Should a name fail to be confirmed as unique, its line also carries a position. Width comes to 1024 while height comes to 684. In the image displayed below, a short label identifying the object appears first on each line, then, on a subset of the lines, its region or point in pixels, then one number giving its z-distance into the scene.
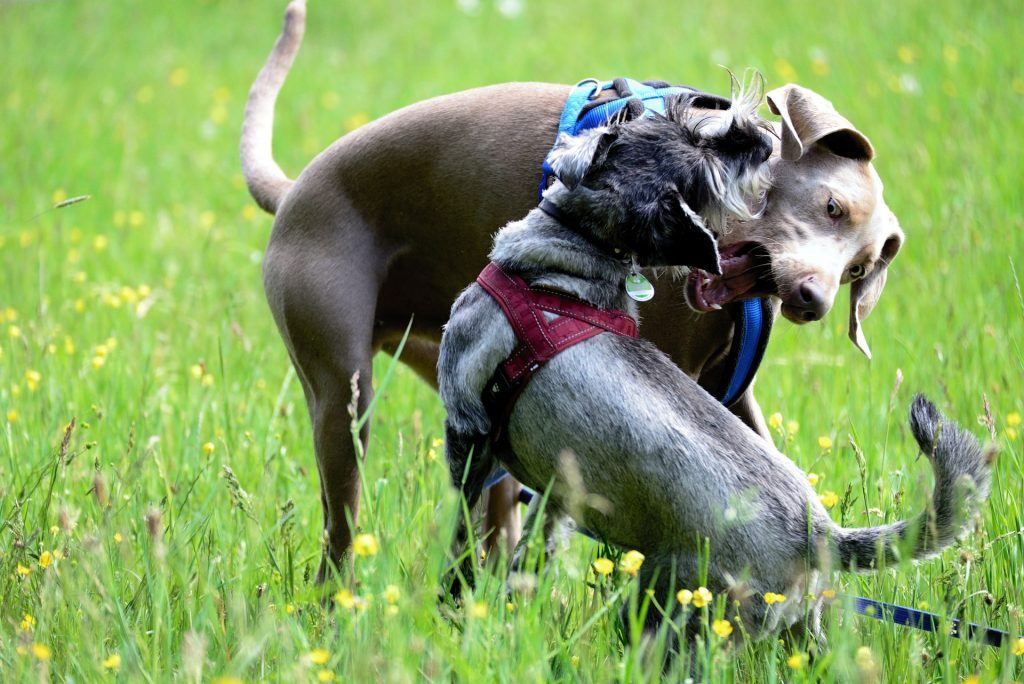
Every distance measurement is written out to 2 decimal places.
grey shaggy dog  4.89
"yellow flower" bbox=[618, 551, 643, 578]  4.87
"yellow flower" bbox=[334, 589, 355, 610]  4.65
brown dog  6.46
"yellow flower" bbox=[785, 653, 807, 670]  4.68
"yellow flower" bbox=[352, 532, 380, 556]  4.60
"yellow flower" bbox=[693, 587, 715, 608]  4.75
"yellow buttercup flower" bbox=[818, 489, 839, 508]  6.10
